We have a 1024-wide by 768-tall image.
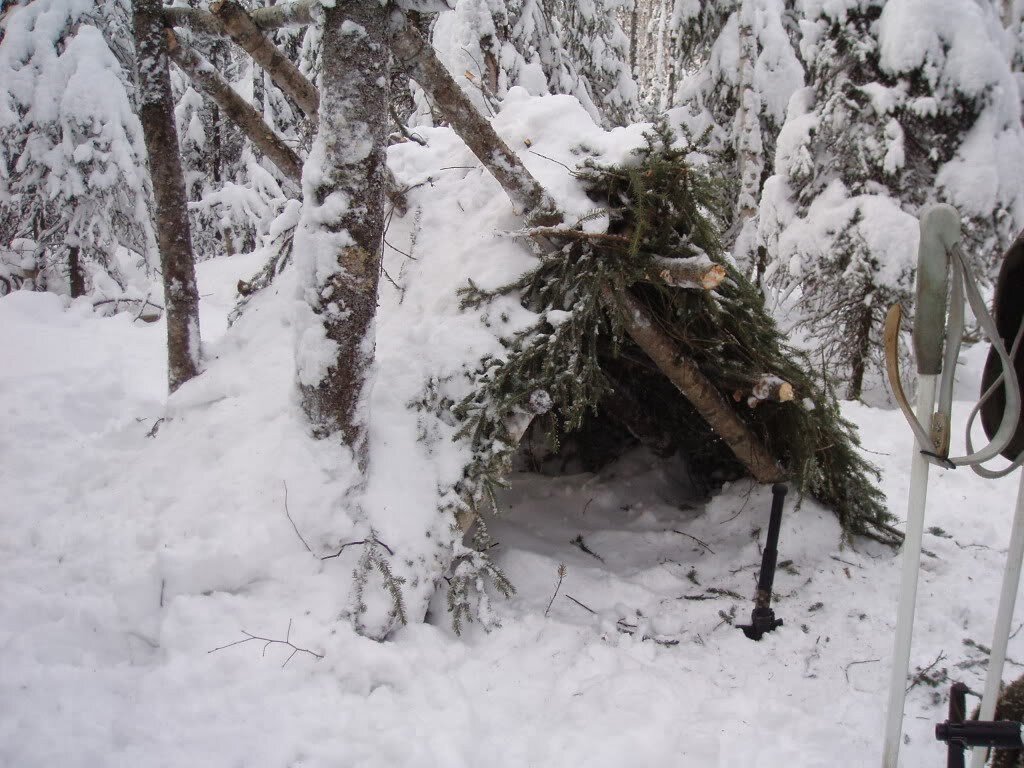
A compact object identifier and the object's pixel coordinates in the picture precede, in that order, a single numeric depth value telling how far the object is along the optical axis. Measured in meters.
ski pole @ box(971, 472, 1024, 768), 1.83
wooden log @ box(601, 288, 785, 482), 3.37
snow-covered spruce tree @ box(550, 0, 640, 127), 10.61
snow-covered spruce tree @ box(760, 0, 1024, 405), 6.51
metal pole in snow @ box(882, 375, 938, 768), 1.93
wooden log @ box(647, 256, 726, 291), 3.09
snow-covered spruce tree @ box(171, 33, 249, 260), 12.67
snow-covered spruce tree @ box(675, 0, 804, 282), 9.66
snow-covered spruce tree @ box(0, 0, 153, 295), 8.18
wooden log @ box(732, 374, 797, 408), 3.43
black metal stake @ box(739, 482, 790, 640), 3.29
